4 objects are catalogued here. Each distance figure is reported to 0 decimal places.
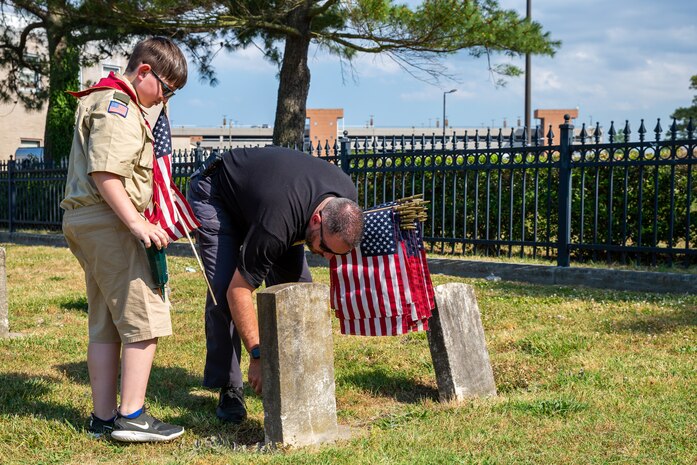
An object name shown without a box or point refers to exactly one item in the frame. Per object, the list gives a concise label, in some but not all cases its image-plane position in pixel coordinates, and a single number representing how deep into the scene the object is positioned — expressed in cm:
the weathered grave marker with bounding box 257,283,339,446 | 356
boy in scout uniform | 346
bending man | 359
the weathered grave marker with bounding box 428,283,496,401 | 449
